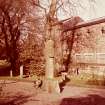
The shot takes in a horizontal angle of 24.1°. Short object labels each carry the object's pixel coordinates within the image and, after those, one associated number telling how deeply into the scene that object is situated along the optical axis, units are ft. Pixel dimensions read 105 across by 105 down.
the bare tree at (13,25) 99.45
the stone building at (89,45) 90.54
